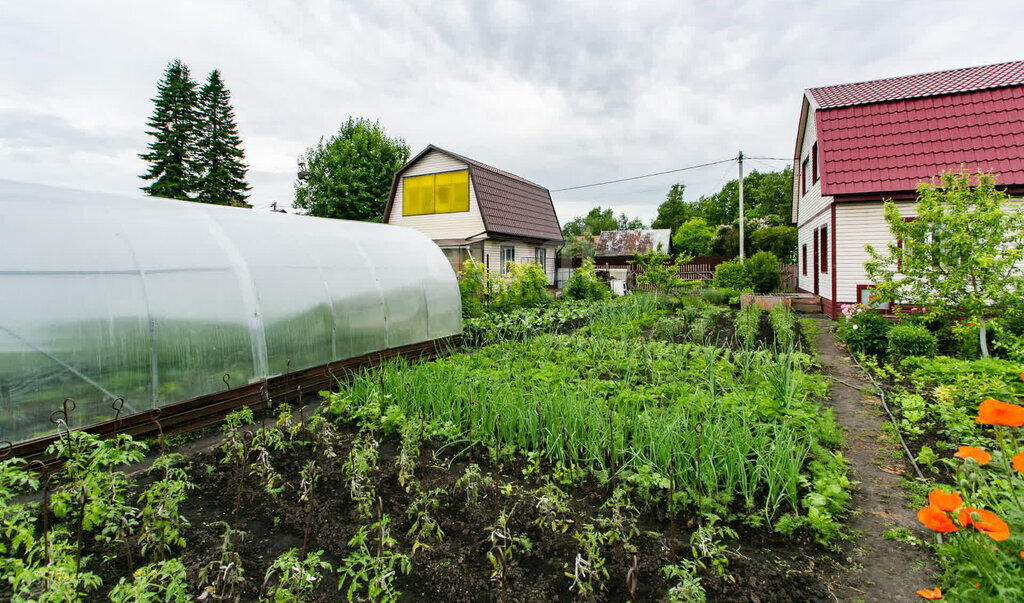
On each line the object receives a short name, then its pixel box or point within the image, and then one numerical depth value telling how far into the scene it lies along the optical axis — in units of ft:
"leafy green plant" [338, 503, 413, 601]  6.78
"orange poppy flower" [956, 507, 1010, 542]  4.53
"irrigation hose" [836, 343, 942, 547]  11.08
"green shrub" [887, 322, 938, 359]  21.02
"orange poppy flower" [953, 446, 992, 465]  5.03
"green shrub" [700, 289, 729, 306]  45.94
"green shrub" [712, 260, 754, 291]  49.06
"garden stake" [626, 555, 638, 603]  5.91
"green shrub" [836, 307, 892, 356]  23.07
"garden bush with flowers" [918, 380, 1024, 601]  4.64
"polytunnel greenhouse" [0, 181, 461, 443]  11.71
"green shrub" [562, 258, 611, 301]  50.83
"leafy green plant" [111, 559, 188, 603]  5.76
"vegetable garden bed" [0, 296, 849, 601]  7.47
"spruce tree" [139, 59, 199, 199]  109.60
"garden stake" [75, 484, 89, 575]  6.64
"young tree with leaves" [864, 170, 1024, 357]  19.81
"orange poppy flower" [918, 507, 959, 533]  4.56
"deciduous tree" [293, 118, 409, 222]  100.22
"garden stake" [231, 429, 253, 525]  12.04
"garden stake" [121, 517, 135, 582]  7.50
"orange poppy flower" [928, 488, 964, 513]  4.56
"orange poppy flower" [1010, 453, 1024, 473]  4.57
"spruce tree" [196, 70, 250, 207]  116.88
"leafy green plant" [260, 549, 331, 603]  6.42
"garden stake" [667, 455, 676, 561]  7.75
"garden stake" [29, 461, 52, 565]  6.40
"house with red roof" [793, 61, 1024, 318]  31.91
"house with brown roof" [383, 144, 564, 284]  56.39
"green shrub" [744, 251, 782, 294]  48.16
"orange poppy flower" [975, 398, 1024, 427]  4.78
